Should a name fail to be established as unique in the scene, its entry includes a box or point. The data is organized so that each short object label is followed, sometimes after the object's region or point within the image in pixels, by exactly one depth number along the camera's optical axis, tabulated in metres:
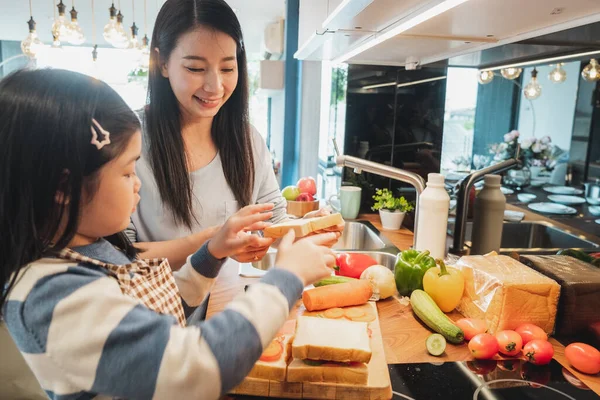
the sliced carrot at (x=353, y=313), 1.12
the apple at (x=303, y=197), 2.67
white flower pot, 2.21
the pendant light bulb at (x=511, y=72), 2.00
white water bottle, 1.48
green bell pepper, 1.33
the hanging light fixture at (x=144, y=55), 3.93
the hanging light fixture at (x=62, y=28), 3.05
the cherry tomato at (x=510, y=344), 1.03
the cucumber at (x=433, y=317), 1.09
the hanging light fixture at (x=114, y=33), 3.17
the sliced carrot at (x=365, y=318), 1.10
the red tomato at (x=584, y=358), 0.97
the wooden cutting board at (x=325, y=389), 0.86
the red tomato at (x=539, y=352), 1.00
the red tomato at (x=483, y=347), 1.01
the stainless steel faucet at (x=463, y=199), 1.57
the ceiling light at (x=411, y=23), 0.91
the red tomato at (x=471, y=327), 1.10
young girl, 0.59
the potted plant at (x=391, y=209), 2.22
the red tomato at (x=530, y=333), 1.06
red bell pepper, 1.49
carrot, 1.15
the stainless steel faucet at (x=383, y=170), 1.61
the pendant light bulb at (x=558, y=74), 1.90
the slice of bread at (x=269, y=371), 0.87
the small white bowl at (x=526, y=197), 2.30
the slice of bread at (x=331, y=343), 0.86
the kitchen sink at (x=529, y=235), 2.02
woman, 1.23
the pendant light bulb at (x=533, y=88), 2.06
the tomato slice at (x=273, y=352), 0.89
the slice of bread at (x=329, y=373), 0.86
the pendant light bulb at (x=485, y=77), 2.18
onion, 1.32
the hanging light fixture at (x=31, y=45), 3.35
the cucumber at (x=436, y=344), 1.04
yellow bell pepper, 1.23
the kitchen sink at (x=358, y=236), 2.21
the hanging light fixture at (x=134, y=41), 3.64
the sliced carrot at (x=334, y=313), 1.12
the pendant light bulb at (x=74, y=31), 3.07
